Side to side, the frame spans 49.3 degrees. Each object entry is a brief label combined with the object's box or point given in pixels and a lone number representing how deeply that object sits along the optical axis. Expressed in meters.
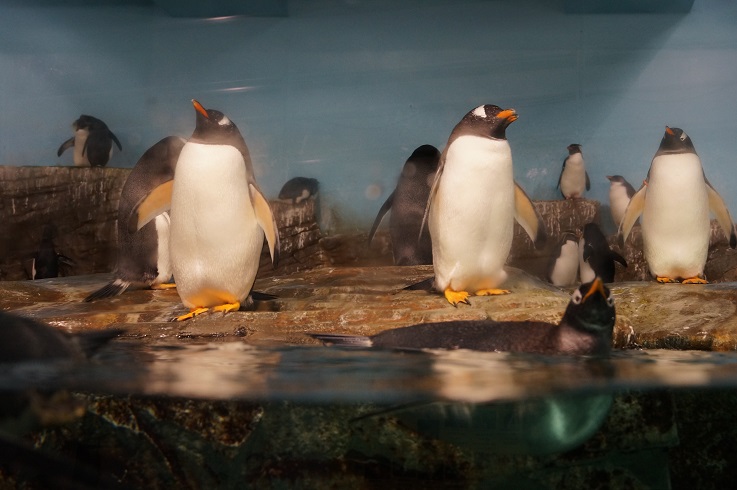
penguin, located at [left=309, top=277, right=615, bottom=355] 2.77
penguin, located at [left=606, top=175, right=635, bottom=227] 7.38
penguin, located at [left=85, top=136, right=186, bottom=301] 6.22
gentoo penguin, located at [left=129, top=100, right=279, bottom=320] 4.88
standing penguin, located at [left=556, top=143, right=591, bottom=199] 6.84
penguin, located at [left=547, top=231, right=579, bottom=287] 7.19
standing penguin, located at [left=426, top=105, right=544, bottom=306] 5.12
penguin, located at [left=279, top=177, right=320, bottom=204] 7.07
